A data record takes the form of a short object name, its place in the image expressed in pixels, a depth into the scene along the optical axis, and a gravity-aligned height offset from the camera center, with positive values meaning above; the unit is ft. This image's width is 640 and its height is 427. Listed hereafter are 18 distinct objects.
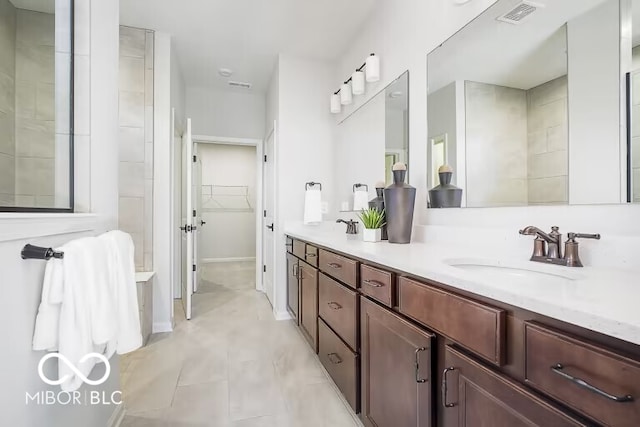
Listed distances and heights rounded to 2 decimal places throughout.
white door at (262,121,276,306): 11.61 -0.16
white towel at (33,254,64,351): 2.83 -0.78
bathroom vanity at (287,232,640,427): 1.77 -1.08
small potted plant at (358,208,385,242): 6.27 -0.24
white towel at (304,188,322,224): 9.96 +0.22
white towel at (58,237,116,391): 2.85 -0.91
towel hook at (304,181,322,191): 10.52 +1.00
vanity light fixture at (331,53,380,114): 7.90 +3.67
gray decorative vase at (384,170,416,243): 5.63 +0.11
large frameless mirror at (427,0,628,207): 3.40 +1.46
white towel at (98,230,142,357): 3.55 -1.01
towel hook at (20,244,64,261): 2.68 -0.34
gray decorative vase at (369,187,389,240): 6.46 +0.24
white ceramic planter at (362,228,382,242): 6.26 -0.40
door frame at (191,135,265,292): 13.55 +1.29
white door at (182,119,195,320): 10.06 -0.23
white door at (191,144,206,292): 12.17 -0.94
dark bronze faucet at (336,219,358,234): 7.90 -0.33
